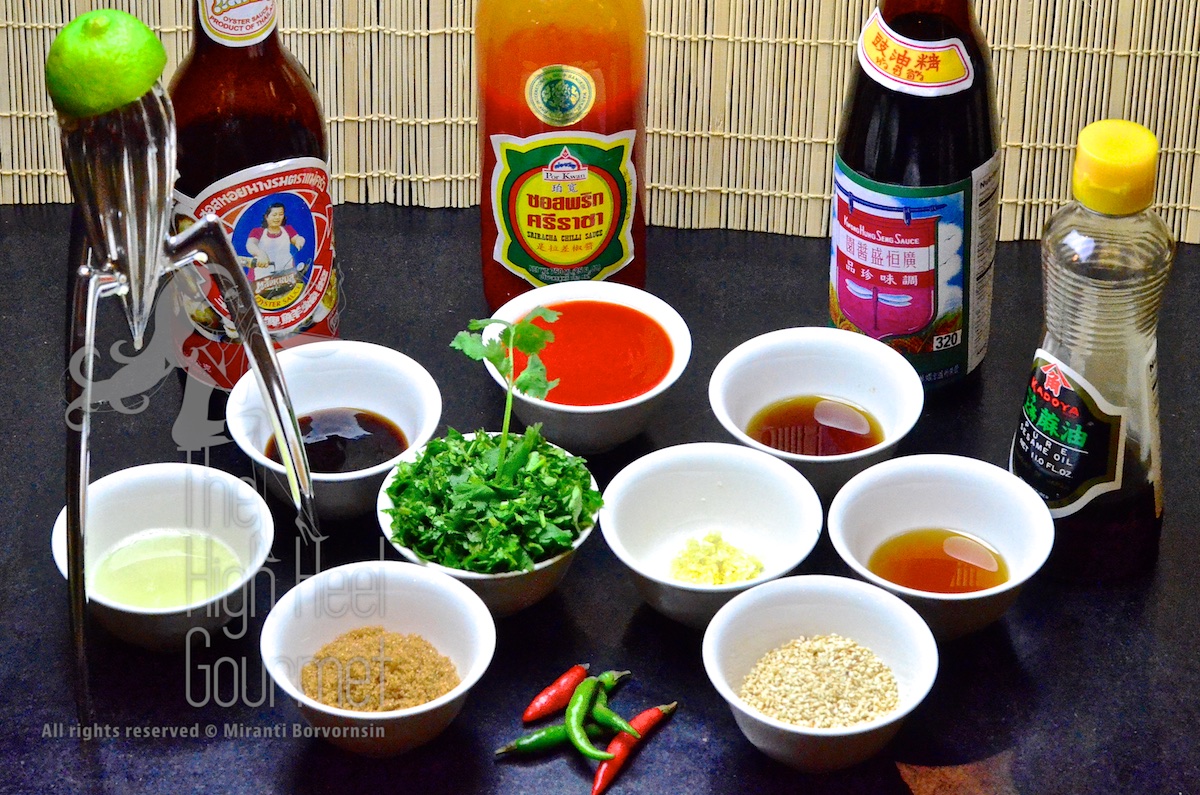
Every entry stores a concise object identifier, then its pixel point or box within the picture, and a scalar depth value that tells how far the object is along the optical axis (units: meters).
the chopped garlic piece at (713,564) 1.02
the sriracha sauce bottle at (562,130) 1.15
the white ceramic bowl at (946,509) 1.00
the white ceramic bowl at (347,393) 1.07
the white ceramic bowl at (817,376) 1.12
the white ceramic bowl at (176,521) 0.96
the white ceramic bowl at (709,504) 1.04
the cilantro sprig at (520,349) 1.04
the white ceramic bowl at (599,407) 1.10
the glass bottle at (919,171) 1.11
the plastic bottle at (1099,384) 0.98
